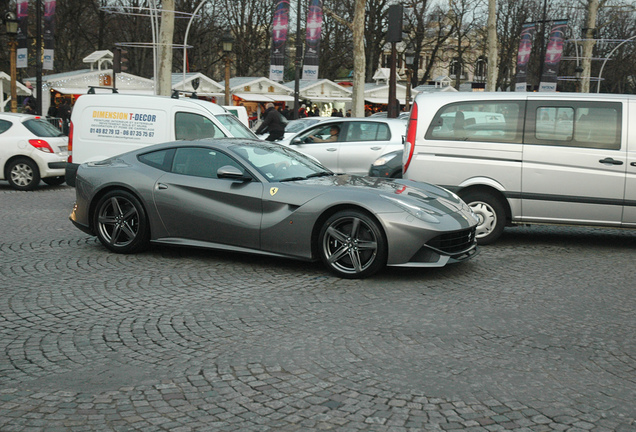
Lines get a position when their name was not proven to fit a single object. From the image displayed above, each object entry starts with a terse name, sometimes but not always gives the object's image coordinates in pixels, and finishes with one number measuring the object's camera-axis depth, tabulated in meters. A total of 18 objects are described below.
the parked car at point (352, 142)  14.14
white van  11.99
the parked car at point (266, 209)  6.78
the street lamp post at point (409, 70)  27.09
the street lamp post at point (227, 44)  30.89
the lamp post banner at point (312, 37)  28.67
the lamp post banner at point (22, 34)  26.65
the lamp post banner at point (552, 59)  32.12
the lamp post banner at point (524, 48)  34.47
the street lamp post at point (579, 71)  41.28
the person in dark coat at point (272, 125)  17.12
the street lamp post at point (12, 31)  25.00
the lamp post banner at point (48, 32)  27.72
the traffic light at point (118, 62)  26.67
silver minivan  8.56
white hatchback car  14.43
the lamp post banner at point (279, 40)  28.95
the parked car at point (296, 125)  18.58
